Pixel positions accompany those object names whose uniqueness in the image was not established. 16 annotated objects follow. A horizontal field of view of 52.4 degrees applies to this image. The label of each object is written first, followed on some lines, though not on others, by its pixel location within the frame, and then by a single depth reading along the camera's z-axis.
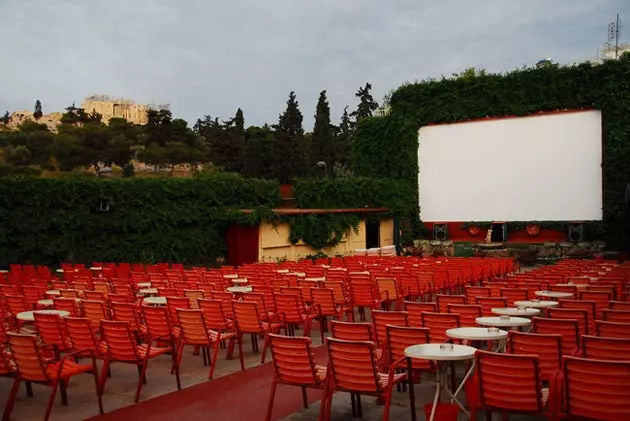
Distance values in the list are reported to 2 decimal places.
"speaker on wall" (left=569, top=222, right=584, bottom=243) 30.98
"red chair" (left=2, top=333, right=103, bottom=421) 6.03
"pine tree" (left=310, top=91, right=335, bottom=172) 64.38
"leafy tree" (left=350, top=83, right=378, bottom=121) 76.38
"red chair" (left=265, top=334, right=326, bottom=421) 5.65
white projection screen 31.48
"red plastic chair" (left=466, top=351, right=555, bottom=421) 4.67
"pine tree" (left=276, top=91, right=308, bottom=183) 61.28
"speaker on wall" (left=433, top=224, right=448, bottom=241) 35.09
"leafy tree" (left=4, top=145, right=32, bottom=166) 57.72
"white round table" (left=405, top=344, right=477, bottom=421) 4.83
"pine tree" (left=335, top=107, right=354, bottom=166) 66.50
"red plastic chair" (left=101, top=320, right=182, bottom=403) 6.87
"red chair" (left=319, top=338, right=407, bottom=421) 5.29
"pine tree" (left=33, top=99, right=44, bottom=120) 133.24
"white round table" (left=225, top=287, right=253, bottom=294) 10.88
